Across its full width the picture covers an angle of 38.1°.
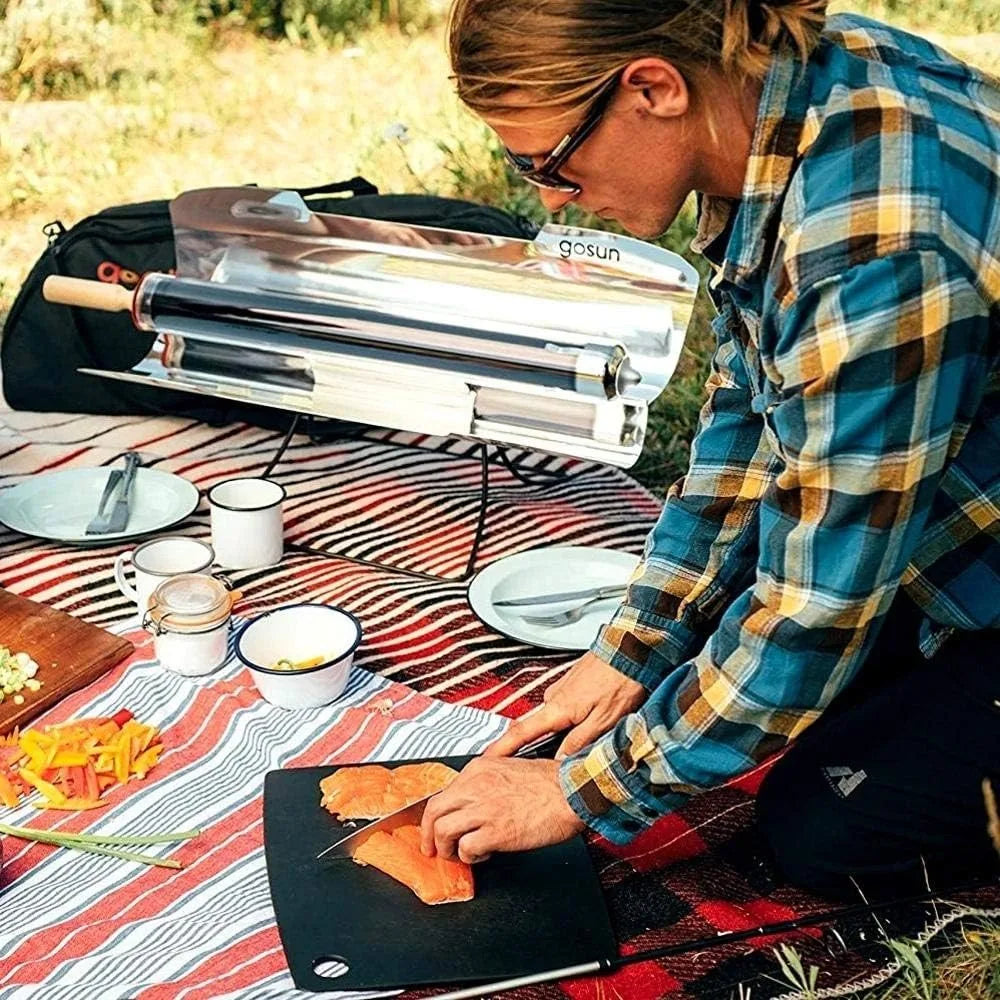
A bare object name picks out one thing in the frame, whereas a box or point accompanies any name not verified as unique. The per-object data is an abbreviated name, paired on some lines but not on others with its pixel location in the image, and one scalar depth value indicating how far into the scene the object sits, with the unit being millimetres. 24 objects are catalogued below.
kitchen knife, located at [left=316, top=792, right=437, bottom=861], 1989
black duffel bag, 3502
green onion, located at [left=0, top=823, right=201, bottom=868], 2092
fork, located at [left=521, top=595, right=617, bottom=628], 2725
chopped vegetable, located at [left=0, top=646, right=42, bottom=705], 2389
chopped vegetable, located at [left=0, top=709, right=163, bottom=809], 2207
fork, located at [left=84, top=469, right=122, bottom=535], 2945
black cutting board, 1838
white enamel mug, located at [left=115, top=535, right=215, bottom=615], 2617
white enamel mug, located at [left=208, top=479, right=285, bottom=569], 2834
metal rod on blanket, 1811
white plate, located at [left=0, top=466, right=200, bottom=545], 2963
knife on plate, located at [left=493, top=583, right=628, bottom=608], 2766
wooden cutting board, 2402
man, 1552
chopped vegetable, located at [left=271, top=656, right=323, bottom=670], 2420
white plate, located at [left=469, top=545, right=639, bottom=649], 2693
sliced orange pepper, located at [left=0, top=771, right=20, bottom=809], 2180
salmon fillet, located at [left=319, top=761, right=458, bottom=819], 2090
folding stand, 2910
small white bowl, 2400
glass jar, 2453
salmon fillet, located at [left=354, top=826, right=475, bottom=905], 1932
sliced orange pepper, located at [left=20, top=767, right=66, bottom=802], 2191
